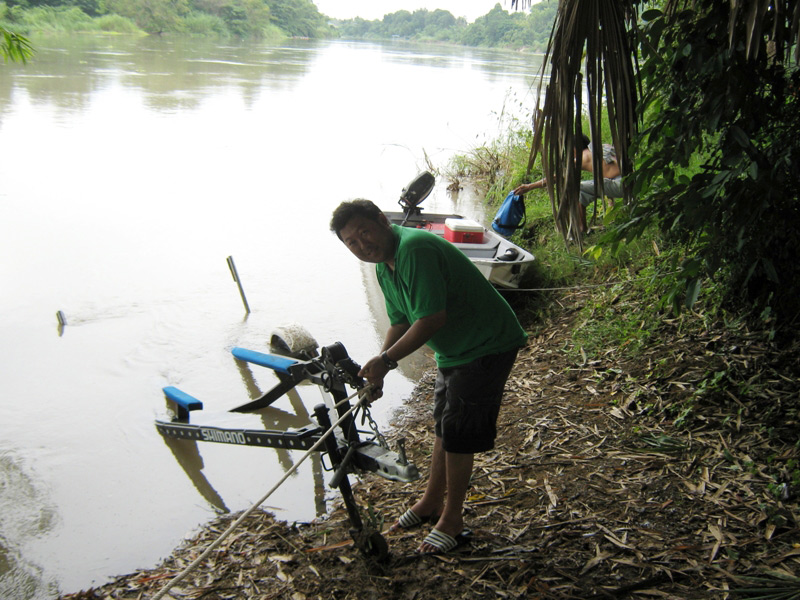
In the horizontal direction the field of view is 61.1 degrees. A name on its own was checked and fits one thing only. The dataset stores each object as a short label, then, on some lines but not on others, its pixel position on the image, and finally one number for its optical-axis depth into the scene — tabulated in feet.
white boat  20.98
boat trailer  9.65
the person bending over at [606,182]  21.85
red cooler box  23.39
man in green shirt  9.13
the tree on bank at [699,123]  10.21
